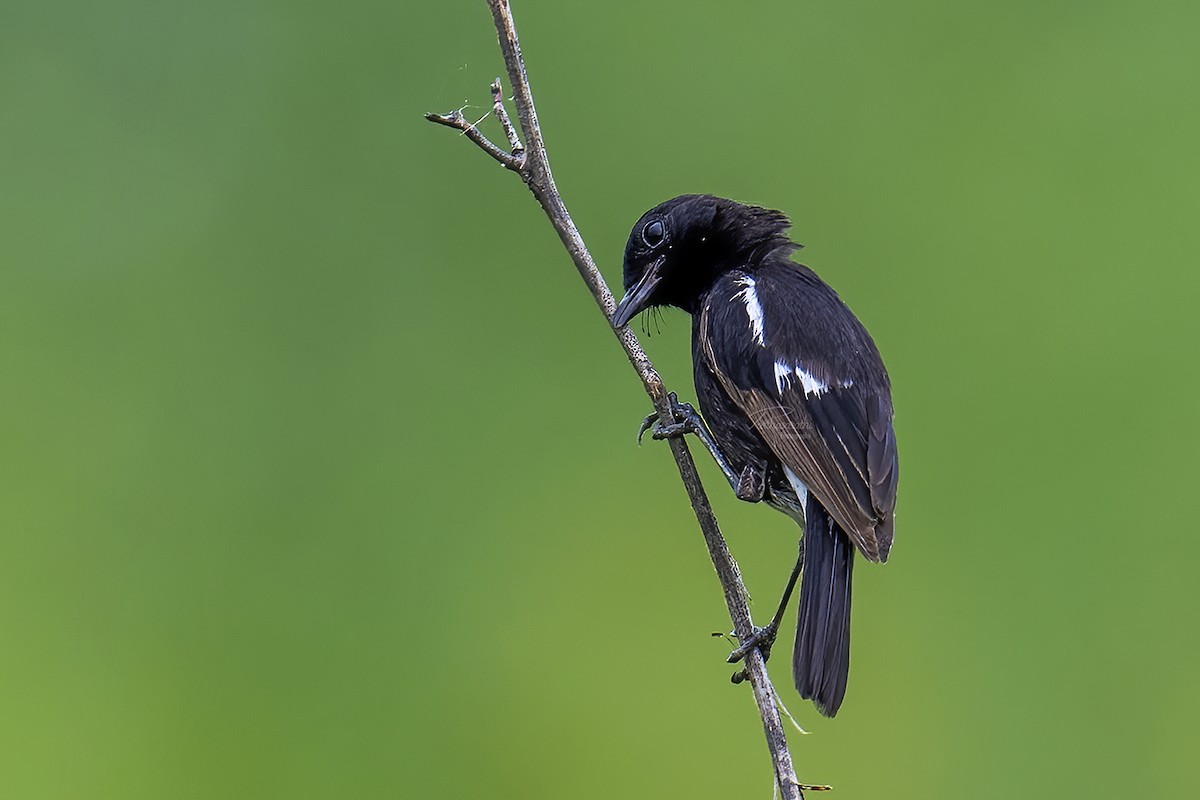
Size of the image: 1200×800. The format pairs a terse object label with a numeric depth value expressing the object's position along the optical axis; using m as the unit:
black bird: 5.79
